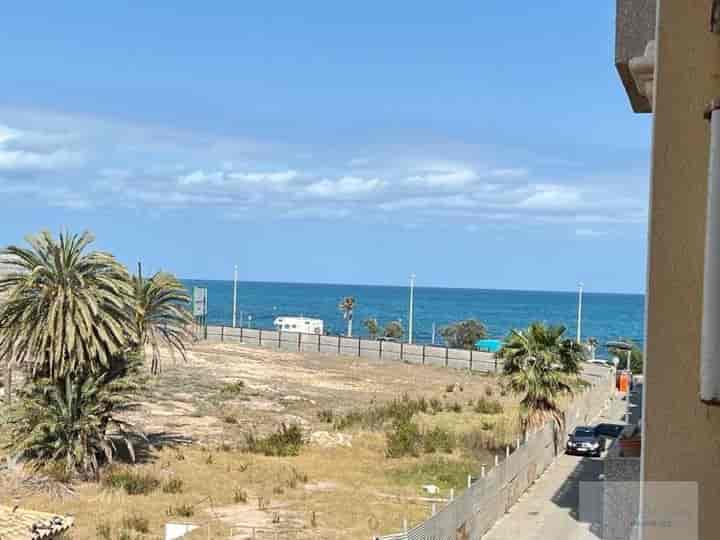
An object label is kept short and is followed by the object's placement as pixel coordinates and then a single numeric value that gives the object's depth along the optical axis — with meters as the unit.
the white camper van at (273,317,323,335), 128.88
